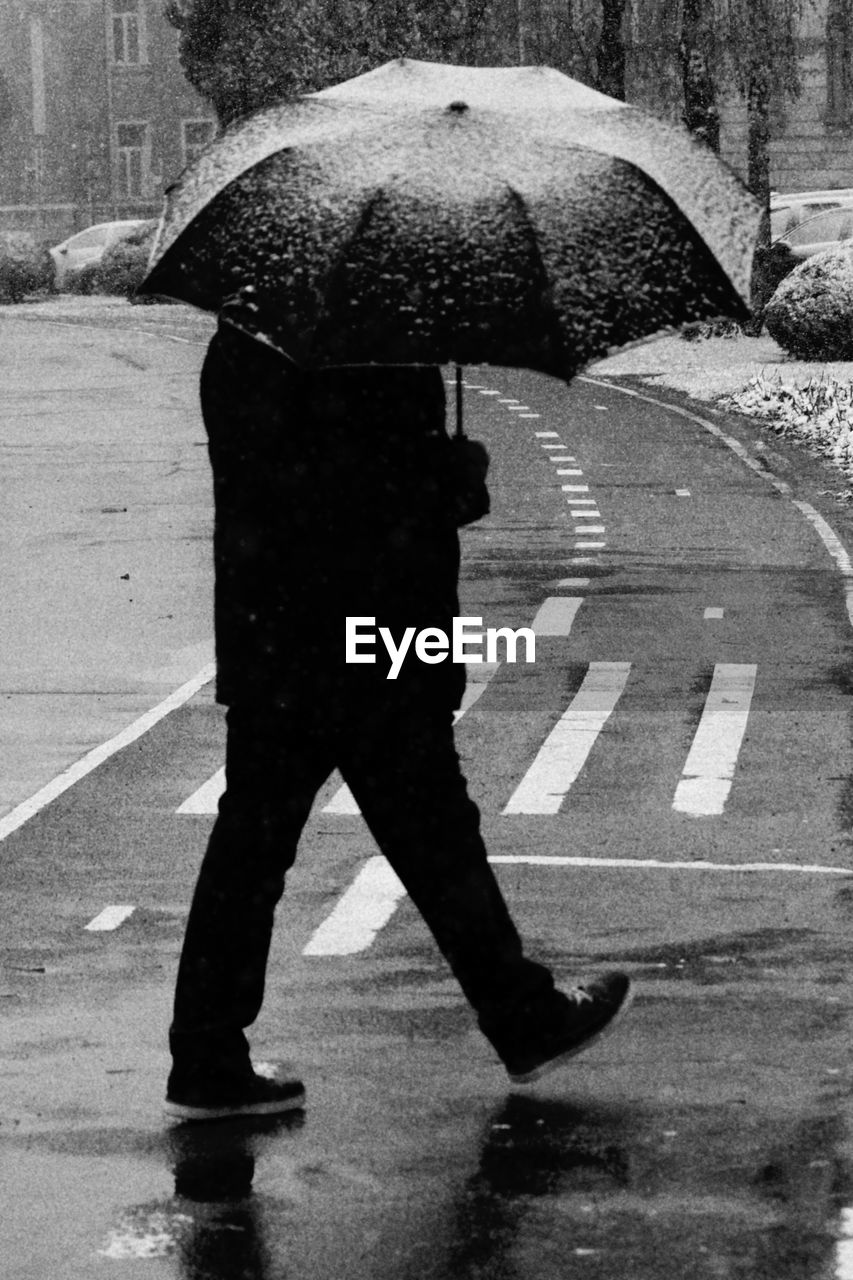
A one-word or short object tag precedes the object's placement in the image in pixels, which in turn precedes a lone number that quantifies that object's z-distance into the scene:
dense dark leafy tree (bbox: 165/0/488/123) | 40.25
